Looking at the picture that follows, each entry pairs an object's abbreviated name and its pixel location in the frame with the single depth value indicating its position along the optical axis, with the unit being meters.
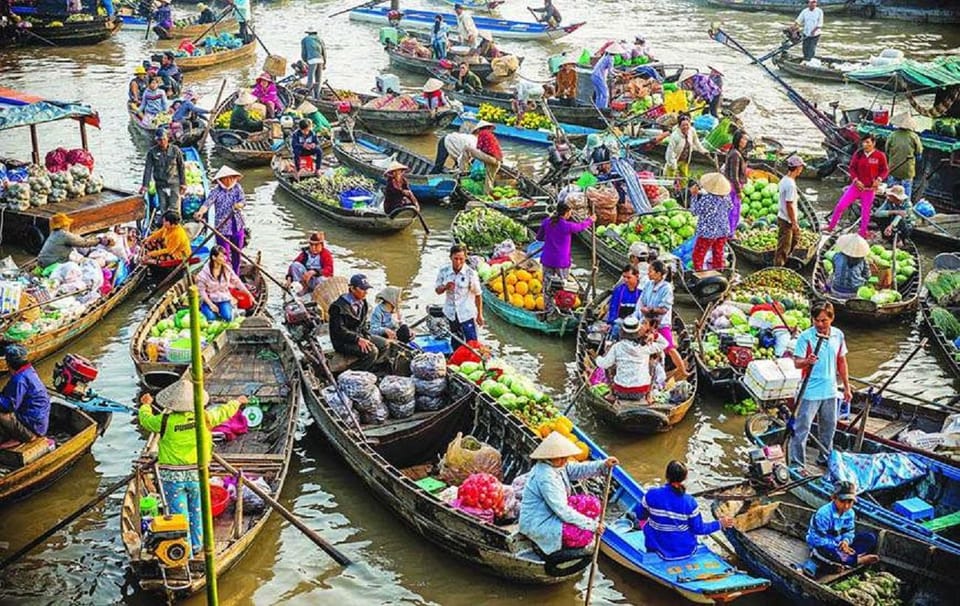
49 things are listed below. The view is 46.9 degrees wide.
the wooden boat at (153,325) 12.40
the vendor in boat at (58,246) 14.86
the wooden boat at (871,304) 14.41
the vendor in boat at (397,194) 17.33
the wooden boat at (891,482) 9.91
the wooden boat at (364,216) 17.55
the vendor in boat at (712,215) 14.50
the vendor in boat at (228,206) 15.06
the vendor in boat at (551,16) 33.19
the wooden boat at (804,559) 8.61
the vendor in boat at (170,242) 14.22
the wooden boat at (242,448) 8.96
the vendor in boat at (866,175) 16.09
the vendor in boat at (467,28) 28.31
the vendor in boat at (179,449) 9.21
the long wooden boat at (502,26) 33.00
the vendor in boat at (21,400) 10.41
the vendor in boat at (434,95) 22.80
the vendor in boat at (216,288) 13.51
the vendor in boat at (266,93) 22.73
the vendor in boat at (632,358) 11.49
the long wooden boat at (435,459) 9.21
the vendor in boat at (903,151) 17.27
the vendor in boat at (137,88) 23.19
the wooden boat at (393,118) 23.03
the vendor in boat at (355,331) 11.84
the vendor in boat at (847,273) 14.61
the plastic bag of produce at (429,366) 11.47
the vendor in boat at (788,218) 15.26
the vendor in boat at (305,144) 19.39
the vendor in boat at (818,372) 10.30
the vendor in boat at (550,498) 8.75
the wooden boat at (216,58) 28.94
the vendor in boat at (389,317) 12.38
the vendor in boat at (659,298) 12.18
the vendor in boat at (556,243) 13.84
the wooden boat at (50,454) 10.51
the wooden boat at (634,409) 11.63
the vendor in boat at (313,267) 14.02
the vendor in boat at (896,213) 15.88
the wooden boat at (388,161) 19.00
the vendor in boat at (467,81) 24.89
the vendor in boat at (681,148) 17.75
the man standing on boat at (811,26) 27.67
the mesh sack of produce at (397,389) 11.31
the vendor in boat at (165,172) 16.89
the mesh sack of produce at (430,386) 11.48
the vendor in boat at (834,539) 8.83
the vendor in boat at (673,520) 8.82
